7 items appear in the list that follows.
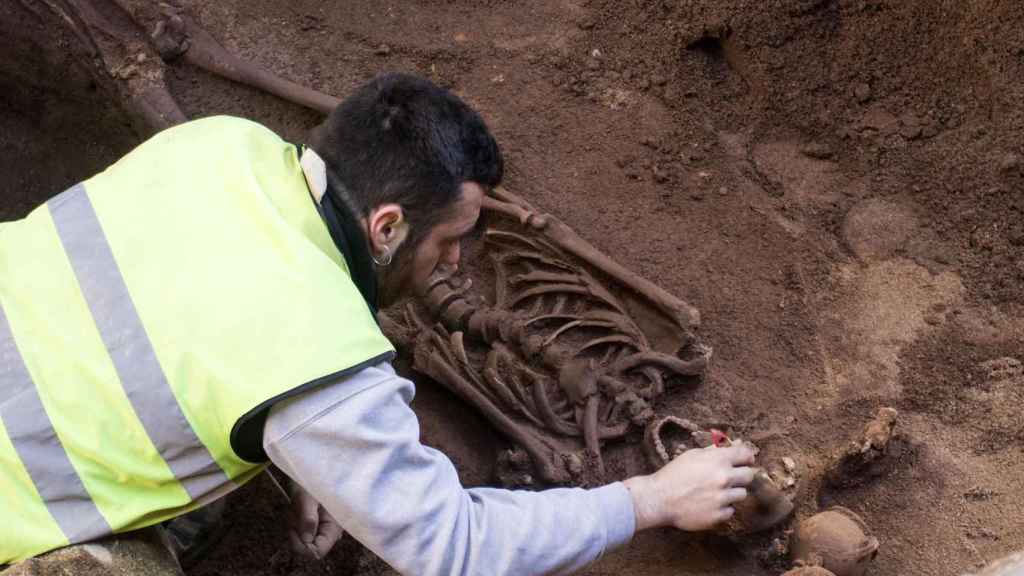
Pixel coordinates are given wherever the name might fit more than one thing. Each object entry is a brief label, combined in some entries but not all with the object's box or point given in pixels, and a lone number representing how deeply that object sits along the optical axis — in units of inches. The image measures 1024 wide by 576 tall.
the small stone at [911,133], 137.0
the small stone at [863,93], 142.1
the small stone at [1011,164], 126.7
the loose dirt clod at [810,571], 88.0
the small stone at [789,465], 105.6
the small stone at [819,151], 142.1
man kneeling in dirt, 75.4
